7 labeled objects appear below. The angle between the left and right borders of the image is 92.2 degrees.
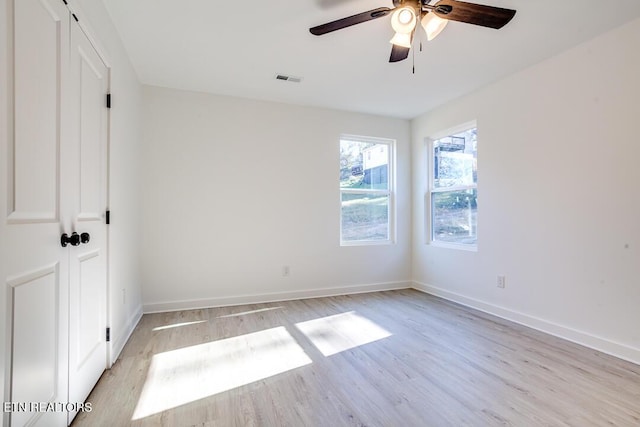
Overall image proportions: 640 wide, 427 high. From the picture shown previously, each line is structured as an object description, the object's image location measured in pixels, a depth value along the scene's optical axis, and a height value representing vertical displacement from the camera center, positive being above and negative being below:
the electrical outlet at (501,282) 3.20 -0.71
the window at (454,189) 3.66 +0.32
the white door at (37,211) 1.12 +0.02
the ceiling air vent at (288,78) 3.15 +1.43
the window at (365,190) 4.30 +0.35
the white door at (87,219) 1.62 -0.02
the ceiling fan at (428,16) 1.73 +1.16
